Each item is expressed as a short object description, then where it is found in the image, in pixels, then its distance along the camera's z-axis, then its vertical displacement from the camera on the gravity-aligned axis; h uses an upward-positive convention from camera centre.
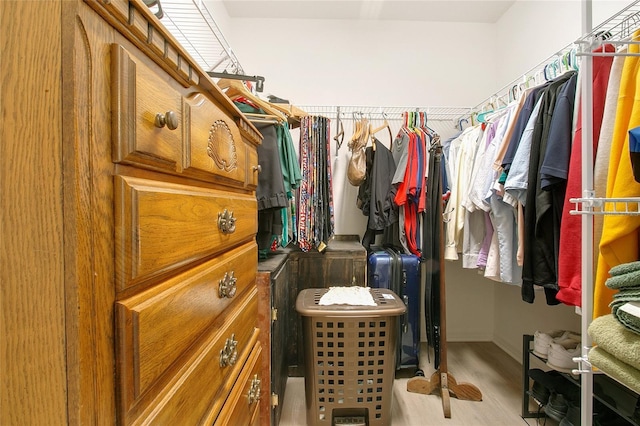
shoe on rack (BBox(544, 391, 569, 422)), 1.31 -0.89
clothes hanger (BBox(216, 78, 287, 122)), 1.16 +0.47
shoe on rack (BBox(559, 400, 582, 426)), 1.23 -0.88
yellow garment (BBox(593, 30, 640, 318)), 0.77 +0.06
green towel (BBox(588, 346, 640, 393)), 0.63 -0.36
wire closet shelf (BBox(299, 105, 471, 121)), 2.35 +0.77
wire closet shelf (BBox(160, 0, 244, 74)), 1.27 +0.88
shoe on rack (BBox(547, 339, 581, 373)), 1.30 -0.65
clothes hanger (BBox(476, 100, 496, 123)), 1.81 +0.56
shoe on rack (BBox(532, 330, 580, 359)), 1.40 -0.63
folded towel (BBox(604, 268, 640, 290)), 0.64 -0.16
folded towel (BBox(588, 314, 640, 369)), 0.62 -0.29
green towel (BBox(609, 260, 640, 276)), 0.66 -0.14
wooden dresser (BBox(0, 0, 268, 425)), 0.26 -0.01
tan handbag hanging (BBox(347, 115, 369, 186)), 2.02 +0.34
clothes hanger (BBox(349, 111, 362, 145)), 2.04 +0.58
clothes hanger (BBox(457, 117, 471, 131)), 2.35 +0.68
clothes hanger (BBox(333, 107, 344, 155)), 2.27 +0.58
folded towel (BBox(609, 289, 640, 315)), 0.63 -0.20
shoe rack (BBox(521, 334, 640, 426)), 1.01 -0.68
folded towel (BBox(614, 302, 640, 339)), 0.61 -0.23
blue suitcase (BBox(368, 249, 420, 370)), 1.90 -0.50
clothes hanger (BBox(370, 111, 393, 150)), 2.12 +0.57
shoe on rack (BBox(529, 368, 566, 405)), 1.39 -0.83
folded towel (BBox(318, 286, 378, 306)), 1.35 -0.43
